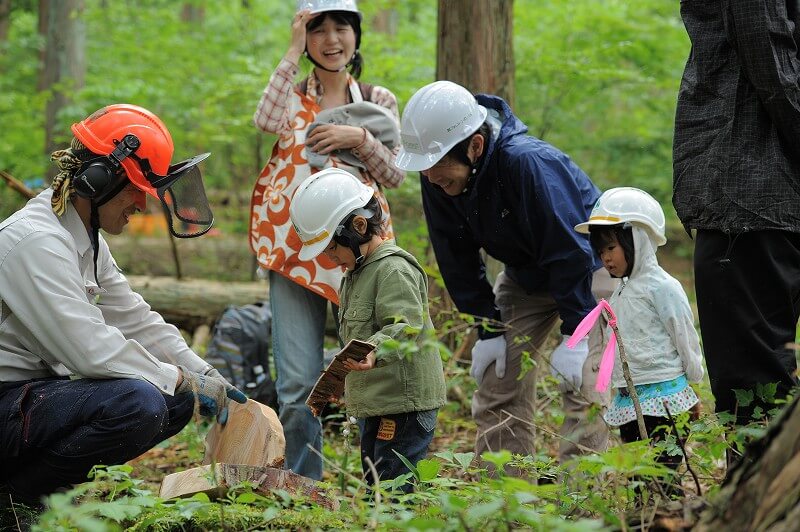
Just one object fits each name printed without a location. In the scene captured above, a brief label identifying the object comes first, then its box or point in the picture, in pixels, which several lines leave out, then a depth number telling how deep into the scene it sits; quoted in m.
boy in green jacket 3.61
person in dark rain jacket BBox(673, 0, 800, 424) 3.08
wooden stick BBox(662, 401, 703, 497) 2.41
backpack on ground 5.85
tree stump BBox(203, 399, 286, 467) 3.62
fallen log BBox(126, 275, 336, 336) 8.18
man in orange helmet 3.27
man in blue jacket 3.87
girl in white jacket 3.71
